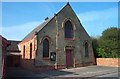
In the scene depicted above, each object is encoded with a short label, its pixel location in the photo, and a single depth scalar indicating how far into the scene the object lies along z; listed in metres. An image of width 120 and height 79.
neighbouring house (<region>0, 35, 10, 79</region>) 6.93
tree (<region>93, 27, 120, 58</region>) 13.89
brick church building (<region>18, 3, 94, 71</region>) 11.86
